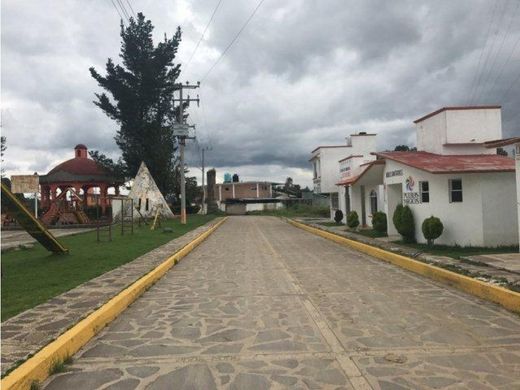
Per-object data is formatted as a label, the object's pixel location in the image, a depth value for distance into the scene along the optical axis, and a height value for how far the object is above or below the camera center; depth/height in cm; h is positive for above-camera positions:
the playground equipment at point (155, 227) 2943 -85
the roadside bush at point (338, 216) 3503 -67
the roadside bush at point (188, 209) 5728 +21
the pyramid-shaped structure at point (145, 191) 4103 +168
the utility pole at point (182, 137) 3809 +564
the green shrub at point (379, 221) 2276 -71
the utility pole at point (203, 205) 6931 +72
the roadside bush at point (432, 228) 1647 -79
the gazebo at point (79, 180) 4250 +283
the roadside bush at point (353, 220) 2745 -76
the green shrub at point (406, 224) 1842 -72
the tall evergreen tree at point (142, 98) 4553 +1026
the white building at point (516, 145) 1315 +149
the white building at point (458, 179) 1555 +80
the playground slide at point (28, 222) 1302 -18
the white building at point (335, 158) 3856 +376
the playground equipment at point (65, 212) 3531 +16
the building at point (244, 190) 9812 +360
